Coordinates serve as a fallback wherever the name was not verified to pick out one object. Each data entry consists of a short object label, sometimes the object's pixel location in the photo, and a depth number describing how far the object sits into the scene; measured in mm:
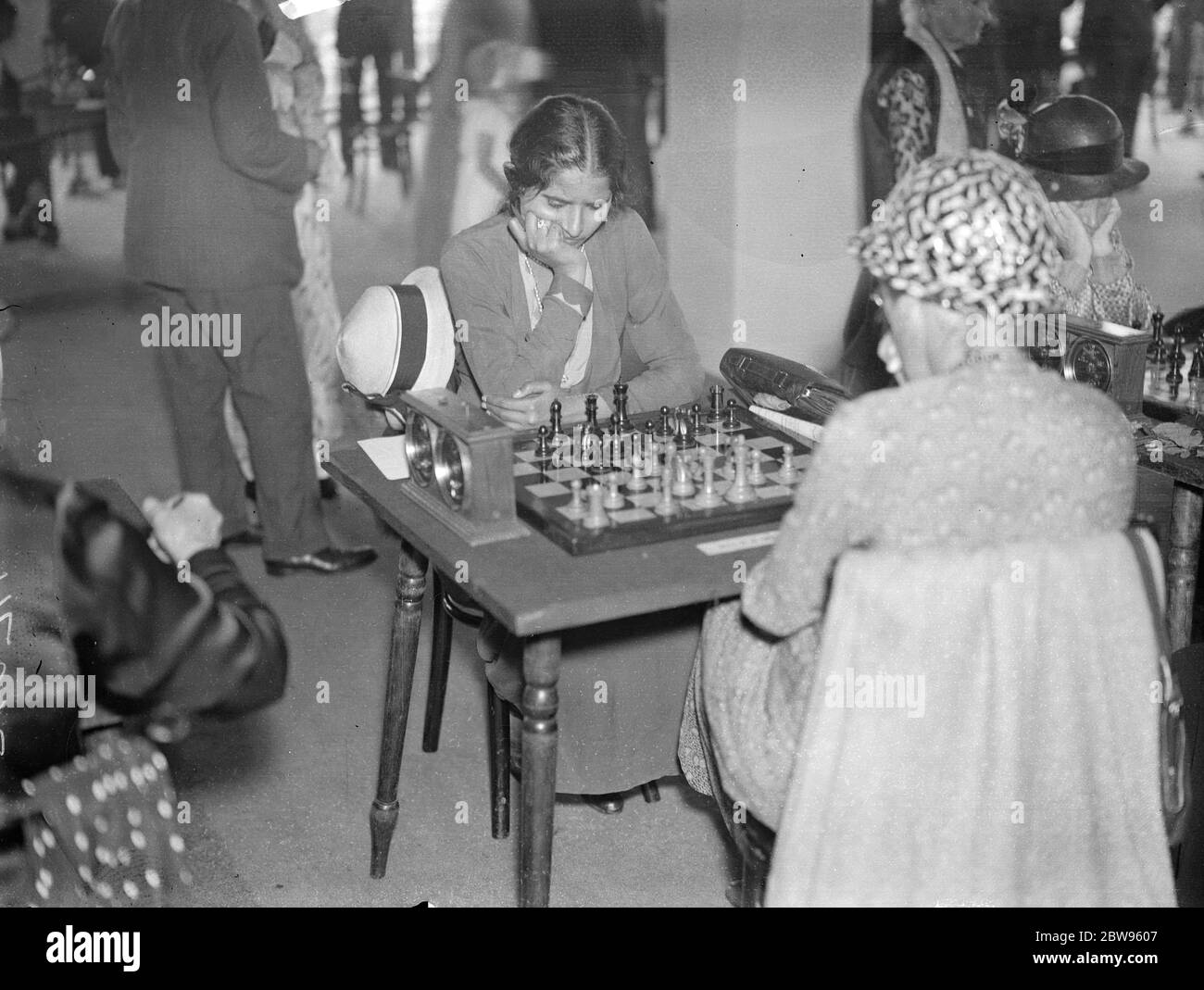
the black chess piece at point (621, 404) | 2928
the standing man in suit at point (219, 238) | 4211
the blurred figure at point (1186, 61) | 5586
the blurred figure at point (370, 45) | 4871
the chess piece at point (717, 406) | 2984
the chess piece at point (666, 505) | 2418
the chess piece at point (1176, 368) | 3430
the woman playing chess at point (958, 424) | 1910
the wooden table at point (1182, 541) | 2990
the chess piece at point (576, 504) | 2410
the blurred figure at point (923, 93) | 5387
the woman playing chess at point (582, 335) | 3045
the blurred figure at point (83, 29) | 4199
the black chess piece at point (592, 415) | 2846
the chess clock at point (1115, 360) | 3248
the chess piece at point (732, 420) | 2936
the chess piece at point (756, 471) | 2568
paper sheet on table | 2805
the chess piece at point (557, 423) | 2814
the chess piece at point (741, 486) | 2484
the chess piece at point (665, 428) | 2871
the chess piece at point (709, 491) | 2457
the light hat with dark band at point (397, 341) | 3082
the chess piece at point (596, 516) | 2357
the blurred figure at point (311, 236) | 4680
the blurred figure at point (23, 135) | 4246
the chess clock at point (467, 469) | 2369
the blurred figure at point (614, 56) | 5254
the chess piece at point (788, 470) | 2600
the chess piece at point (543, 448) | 2750
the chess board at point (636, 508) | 2336
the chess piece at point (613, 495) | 2467
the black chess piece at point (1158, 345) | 3631
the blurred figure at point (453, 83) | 5102
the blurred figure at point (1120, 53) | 5547
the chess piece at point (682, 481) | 2514
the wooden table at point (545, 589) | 2146
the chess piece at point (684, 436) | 2822
